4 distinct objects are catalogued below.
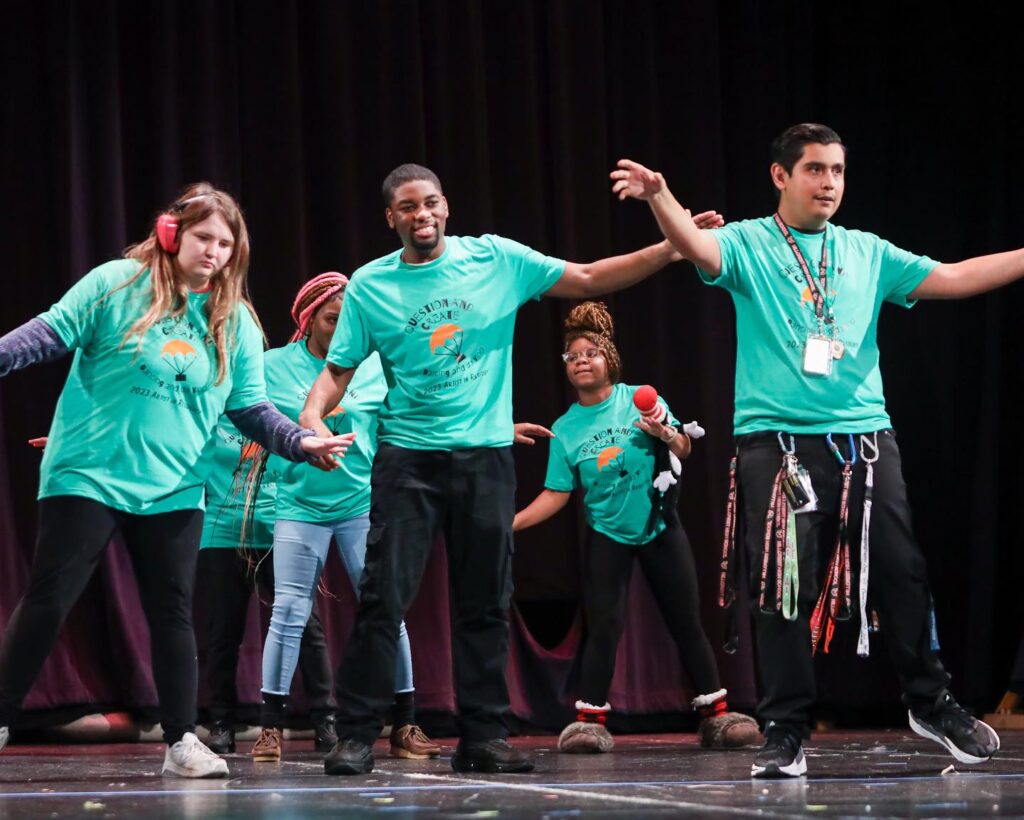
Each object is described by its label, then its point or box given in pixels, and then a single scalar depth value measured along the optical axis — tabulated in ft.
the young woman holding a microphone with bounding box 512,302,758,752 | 30.25
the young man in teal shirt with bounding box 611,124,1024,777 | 20.67
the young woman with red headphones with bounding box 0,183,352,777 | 20.48
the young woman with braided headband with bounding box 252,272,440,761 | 27.91
